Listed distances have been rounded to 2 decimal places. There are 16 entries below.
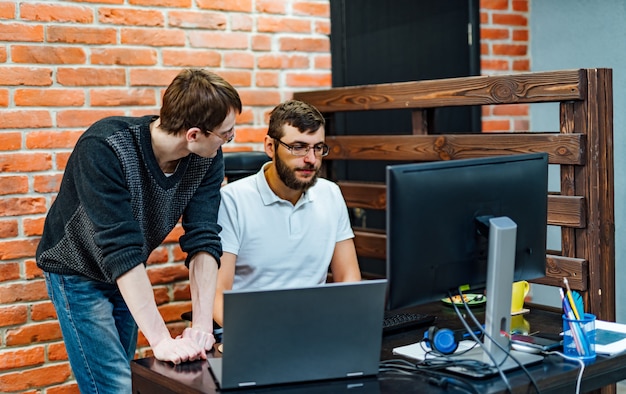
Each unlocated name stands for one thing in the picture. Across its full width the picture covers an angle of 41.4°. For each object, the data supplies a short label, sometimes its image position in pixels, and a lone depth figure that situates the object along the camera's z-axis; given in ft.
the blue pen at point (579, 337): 6.38
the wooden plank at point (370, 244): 11.28
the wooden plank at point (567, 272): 8.47
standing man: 6.99
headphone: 6.40
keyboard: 7.29
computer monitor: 5.89
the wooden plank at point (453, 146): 8.50
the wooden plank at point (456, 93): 8.47
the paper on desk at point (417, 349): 6.51
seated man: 8.48
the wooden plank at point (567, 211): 8.42
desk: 5.78
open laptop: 5.62
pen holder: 6.38
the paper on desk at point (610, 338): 6.57
